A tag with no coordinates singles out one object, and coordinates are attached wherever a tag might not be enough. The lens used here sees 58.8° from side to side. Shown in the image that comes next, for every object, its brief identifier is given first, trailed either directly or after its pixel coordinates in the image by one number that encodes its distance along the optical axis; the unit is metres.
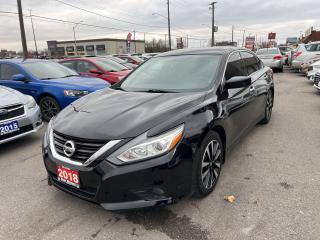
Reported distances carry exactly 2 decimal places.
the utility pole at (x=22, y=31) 19.64
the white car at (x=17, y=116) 4.42
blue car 6.29
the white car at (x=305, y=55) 13.54
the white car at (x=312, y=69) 10.41
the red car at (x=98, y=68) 8.57
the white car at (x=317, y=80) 8.50
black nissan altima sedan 2.39
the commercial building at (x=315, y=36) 29.95
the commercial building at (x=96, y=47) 87.50
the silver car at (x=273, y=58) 16.50
